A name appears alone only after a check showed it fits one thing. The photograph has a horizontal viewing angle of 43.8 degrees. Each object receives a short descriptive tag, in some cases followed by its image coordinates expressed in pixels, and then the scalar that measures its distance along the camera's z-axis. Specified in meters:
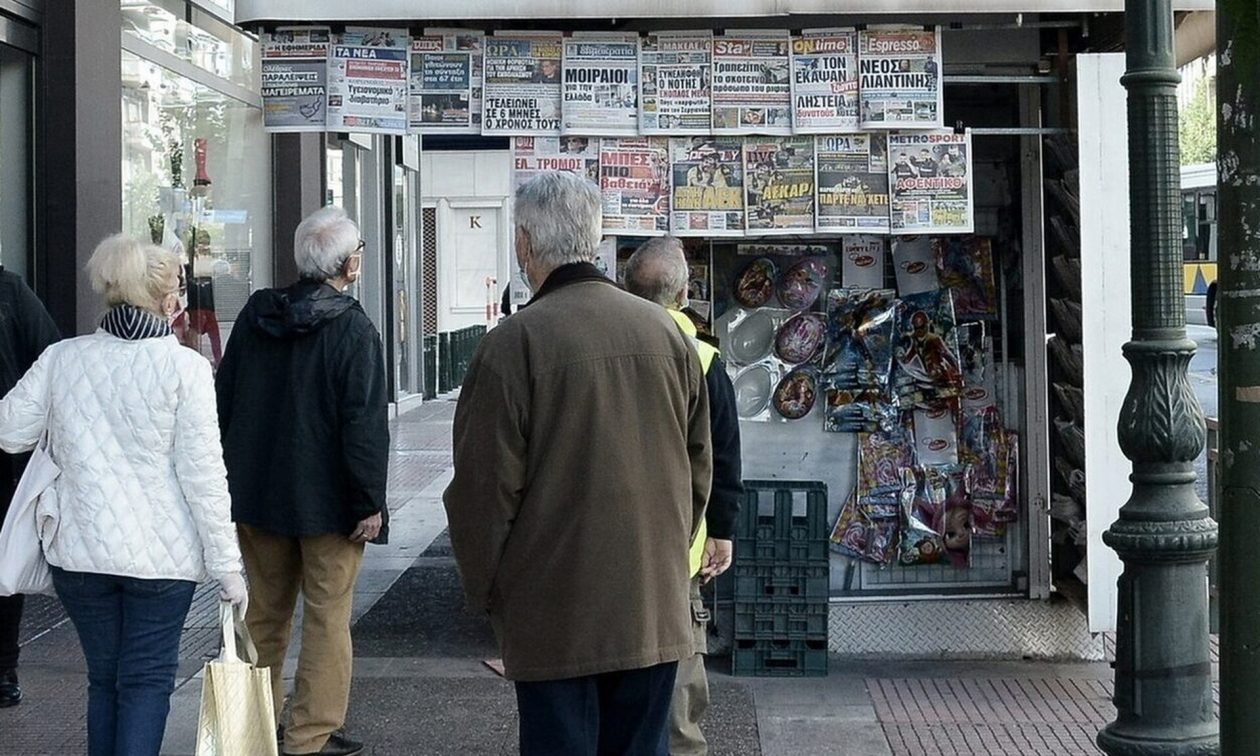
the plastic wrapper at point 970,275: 7.18
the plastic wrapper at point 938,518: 7.23
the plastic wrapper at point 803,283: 7.11
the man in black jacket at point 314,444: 5.27
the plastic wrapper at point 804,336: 7.11
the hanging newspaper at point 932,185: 6.45
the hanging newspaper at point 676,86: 6.50
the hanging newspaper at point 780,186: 6.51
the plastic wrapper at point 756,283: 7.10
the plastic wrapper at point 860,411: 7.15
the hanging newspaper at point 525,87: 6.55
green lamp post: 4.86
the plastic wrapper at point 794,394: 7.14
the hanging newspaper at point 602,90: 6.50
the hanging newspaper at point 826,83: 6.44
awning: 6.19
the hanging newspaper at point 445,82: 6.56
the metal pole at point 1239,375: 2.94
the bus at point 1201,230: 33.41
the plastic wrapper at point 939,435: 7.23
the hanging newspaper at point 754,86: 6.48
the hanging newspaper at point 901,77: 6.41
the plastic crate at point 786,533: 6.65
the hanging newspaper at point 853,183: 6.48
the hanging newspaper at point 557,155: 6.57
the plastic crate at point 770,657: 6.69
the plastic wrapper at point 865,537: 7.25
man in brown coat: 3.45
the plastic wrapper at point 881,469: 7.21
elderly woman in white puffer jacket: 4.39
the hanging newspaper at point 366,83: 6.56
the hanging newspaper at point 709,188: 6.54
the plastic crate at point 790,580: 6.66
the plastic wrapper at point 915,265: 7.12
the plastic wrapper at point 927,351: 7.12
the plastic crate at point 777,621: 6.64
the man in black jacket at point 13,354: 6.08
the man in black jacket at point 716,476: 4.75
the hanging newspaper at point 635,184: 6.55
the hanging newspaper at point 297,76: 6.57
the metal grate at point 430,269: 26.70
